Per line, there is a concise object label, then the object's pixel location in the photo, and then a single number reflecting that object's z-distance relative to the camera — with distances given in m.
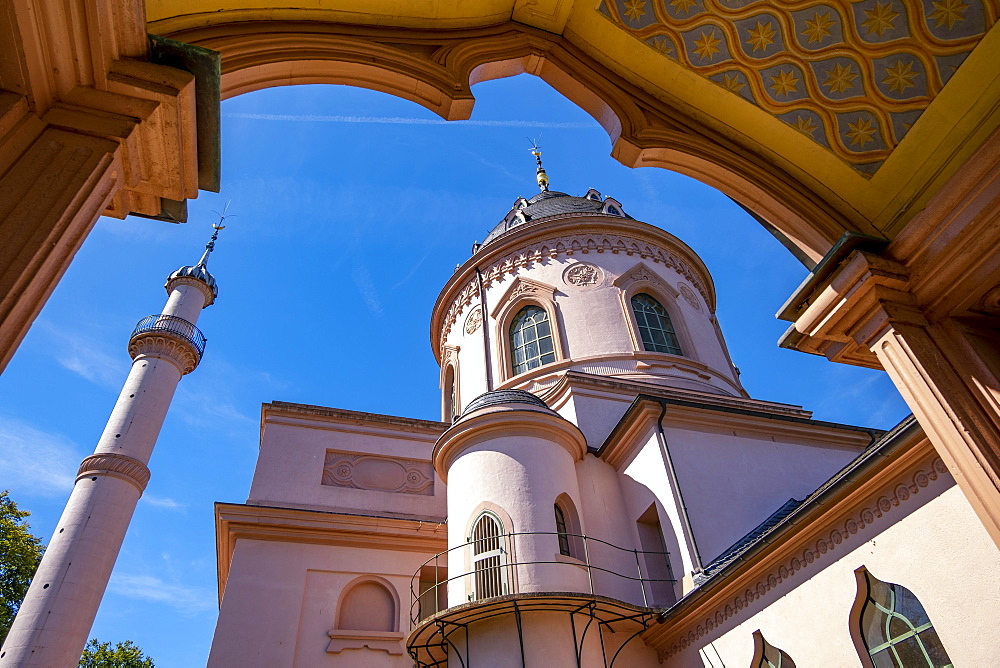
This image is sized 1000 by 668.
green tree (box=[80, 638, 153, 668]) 29.35
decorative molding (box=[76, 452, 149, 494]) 17.59
